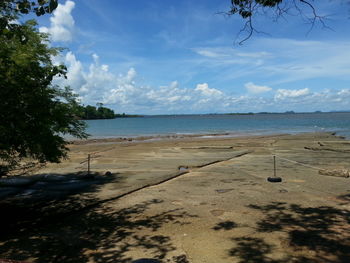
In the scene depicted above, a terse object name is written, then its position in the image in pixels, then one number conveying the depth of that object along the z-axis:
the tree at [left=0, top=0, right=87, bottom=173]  6.73
